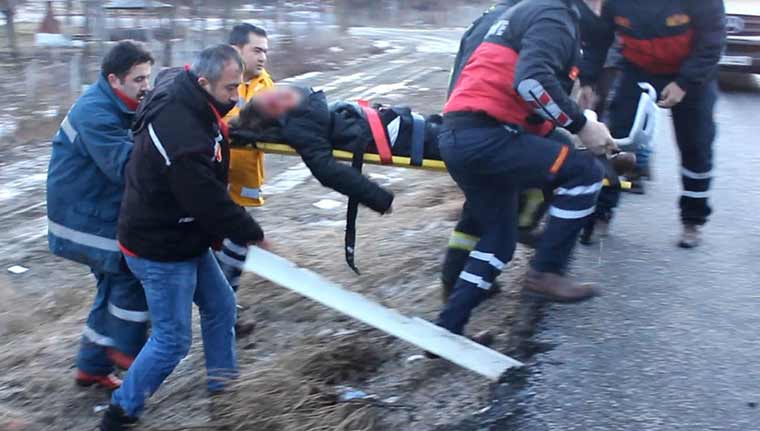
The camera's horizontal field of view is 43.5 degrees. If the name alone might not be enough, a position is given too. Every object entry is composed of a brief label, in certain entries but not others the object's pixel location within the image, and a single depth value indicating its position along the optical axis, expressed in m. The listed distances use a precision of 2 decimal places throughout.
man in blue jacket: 4.19
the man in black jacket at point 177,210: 3.65
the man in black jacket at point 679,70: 5.16
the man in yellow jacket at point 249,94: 4.89
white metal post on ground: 3.90
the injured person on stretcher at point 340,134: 4.41
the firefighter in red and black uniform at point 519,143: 3.85
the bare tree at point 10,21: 18.12
